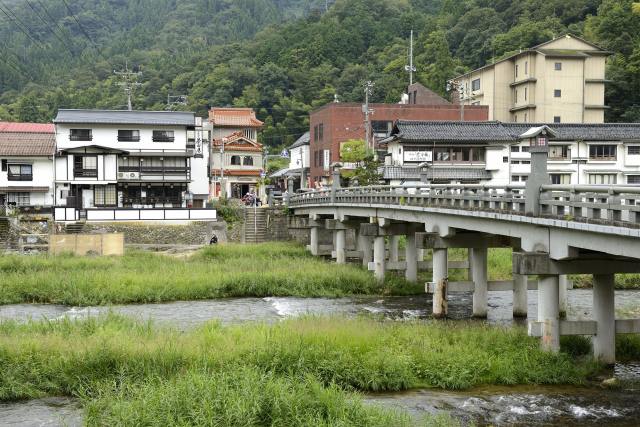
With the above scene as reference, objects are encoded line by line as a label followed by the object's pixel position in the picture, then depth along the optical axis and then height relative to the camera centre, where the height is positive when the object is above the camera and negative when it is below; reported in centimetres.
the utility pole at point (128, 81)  6725 +1121
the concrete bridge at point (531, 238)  1502 -111
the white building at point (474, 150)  4688 +336
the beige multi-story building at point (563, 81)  6319 +1049
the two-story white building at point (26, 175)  5206 +163
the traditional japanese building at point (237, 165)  7375 +349
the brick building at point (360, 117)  6875 +785
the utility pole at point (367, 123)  5200 +556
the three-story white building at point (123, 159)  5203 +294
